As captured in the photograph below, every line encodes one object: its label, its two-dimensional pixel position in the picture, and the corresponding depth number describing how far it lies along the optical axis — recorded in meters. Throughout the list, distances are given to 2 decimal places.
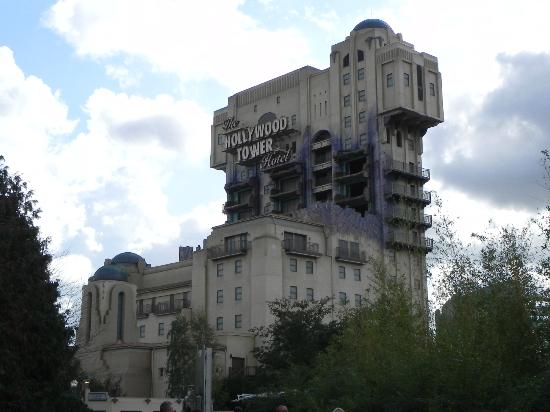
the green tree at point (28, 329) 37.28
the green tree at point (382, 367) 35.44
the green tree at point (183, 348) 74.62
